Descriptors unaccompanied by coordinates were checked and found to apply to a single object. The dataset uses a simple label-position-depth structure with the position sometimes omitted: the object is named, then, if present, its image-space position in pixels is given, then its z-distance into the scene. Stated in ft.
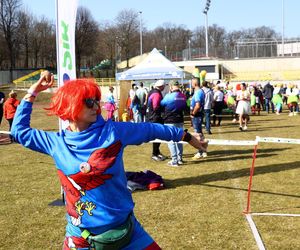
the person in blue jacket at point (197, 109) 33.22
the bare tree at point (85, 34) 239.30
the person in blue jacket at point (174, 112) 29.01
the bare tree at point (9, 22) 223.92
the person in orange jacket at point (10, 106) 44.16
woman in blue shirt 7.83
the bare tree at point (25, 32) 234.58
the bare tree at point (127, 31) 236.43
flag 18.90
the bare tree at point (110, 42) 239.30
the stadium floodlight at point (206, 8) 171.01
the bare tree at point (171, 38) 282.56
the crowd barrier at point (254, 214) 15.49
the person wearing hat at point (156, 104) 30.66
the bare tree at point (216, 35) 285.64
